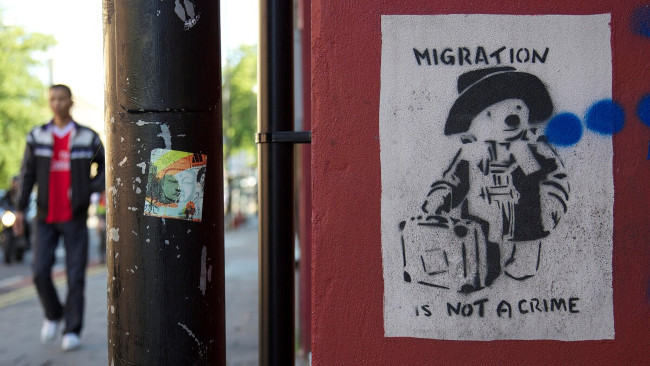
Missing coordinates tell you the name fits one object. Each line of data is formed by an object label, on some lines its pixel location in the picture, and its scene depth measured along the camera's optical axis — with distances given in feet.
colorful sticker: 7.18
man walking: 18.42
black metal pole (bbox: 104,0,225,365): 7.12
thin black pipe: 8.63
